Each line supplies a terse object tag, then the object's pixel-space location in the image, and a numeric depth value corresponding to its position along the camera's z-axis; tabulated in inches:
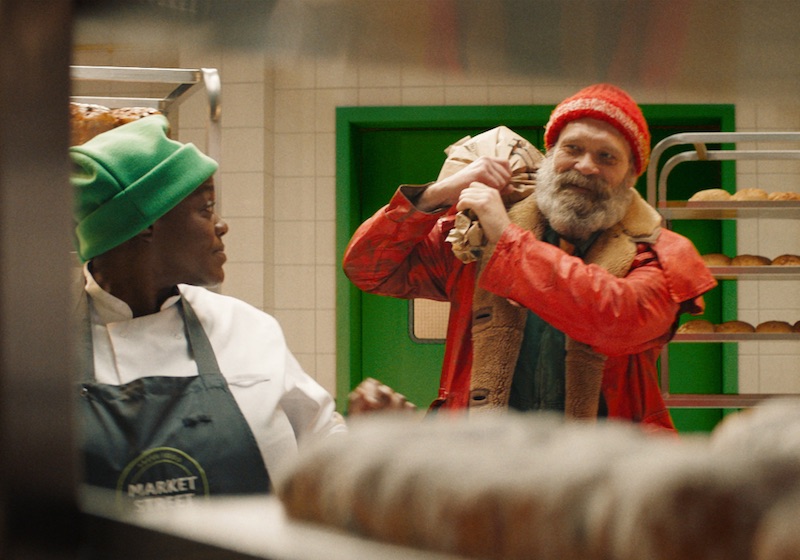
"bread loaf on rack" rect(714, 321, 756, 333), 117.7
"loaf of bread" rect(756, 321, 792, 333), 117.0
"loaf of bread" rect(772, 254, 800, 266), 119.2
